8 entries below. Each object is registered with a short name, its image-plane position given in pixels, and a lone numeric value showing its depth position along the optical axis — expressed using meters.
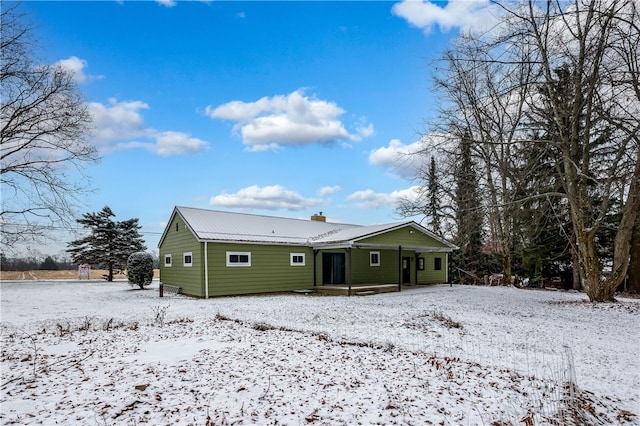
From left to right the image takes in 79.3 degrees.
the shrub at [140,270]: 21.28
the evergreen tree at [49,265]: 44.34
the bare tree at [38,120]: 12.52
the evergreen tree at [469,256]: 24.22
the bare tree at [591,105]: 11.16
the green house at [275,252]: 16.27
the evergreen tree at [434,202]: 30.56
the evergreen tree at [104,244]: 31.62
